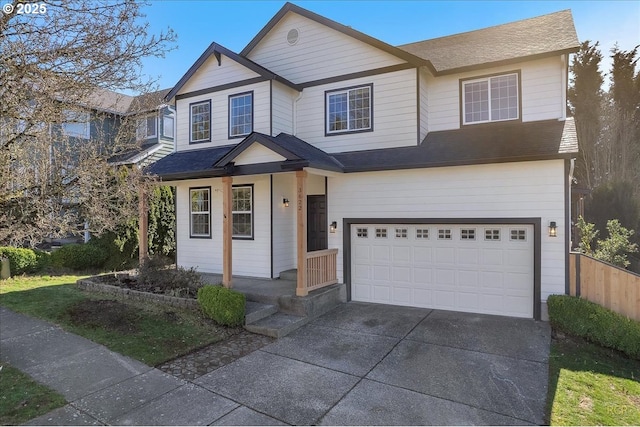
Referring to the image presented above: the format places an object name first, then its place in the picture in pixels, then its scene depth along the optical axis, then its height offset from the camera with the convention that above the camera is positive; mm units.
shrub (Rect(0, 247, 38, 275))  12331 -1531
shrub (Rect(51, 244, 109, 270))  13375 -1556
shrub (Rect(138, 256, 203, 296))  9227 -1678
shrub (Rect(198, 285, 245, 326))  7602 -1923
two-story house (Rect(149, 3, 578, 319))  8234 +1168
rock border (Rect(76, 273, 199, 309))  8617 -2040
